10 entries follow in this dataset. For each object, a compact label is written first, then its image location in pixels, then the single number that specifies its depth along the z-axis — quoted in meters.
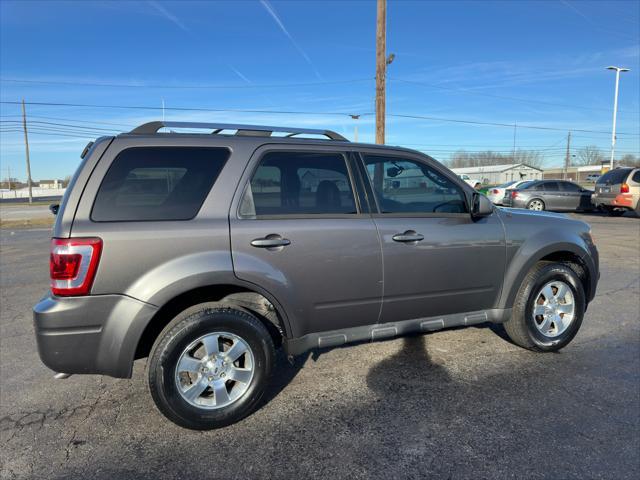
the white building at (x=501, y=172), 79.38
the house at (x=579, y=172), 85.25
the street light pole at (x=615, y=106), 30.62
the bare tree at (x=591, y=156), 96.29
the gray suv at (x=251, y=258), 2.63
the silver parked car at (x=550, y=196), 18.03
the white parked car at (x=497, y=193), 20.75
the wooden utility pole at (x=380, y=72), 13.97
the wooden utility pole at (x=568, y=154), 76.38
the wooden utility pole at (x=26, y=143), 45.78
